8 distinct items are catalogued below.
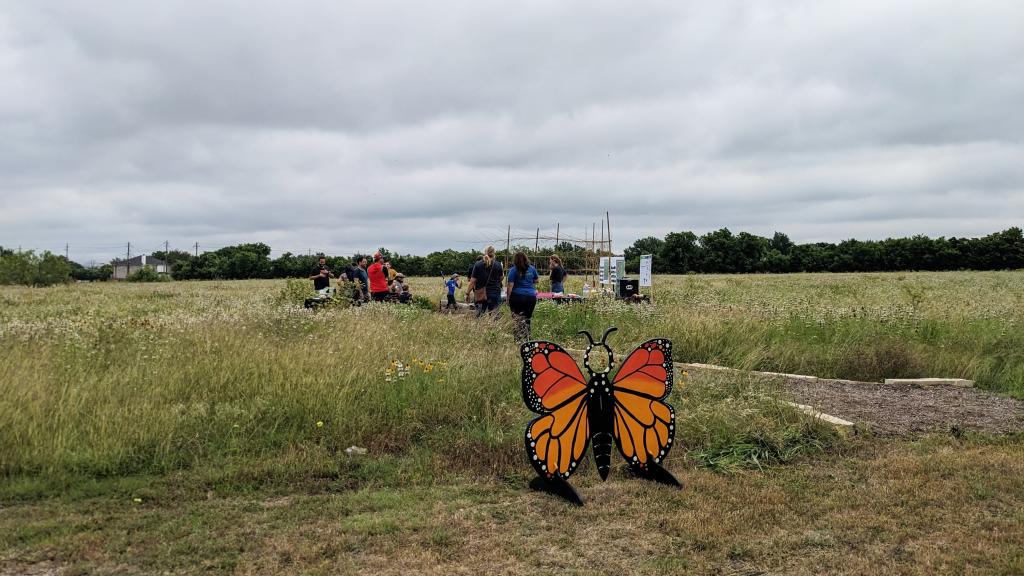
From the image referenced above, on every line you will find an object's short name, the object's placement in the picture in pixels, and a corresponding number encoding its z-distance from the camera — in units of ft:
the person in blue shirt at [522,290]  38.47
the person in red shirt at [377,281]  56.03
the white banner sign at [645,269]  66.95
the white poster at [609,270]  71.25
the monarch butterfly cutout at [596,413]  16.85
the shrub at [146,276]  225.25
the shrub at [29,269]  146.41
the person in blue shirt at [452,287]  61.41
